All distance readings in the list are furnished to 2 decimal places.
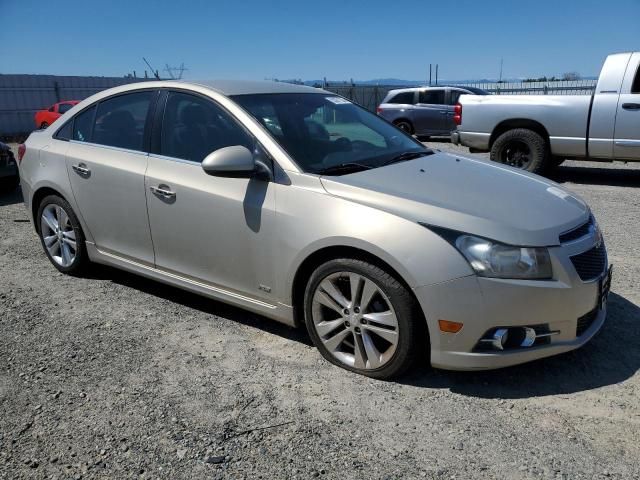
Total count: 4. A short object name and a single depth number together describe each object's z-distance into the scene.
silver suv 16.61
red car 19.02
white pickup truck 8.38
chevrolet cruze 2.87
